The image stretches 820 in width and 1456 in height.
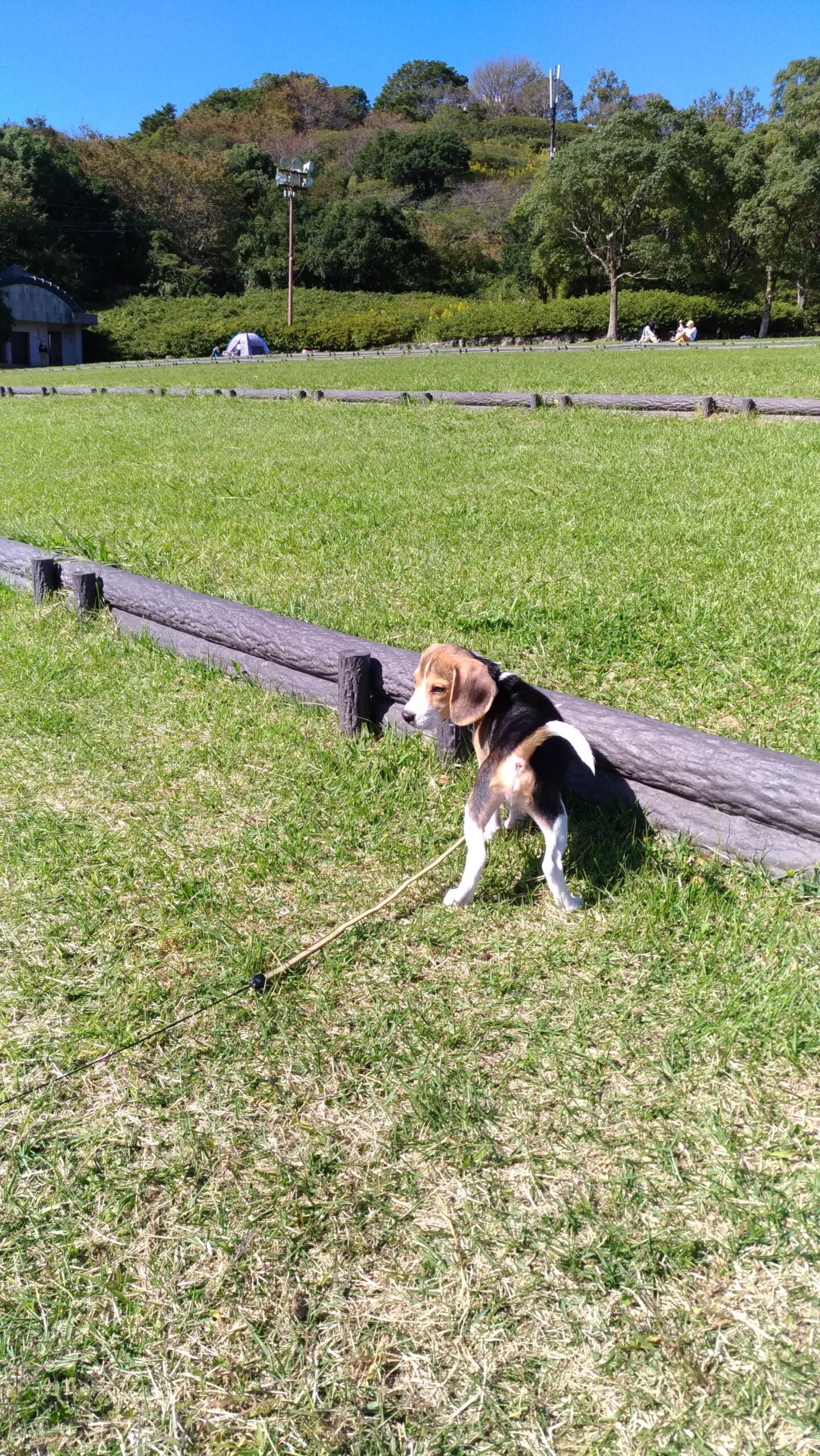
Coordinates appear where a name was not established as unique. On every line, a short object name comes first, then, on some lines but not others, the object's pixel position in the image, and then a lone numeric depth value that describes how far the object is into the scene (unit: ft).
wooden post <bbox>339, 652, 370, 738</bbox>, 12.77
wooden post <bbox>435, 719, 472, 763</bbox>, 11.96
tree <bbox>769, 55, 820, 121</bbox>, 194.61
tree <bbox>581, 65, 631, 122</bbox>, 265.34
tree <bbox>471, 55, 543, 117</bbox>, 332.80
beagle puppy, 9.01
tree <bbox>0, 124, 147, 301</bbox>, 151.84
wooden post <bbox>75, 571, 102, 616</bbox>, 17.97
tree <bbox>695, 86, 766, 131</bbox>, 230.48
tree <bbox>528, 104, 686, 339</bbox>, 110.52
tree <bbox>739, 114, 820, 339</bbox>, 126.62
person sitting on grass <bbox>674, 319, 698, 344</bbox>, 108.47
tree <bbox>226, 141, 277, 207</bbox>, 191.01
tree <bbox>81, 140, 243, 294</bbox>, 173.06
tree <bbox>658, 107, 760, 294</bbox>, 122.42
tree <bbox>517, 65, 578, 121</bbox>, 330.75
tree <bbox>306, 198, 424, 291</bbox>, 165.78
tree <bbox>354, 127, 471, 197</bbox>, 231.50
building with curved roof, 135.54
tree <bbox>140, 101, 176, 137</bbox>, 238.27
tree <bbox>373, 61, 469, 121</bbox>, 314.55
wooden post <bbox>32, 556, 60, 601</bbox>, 18.69
